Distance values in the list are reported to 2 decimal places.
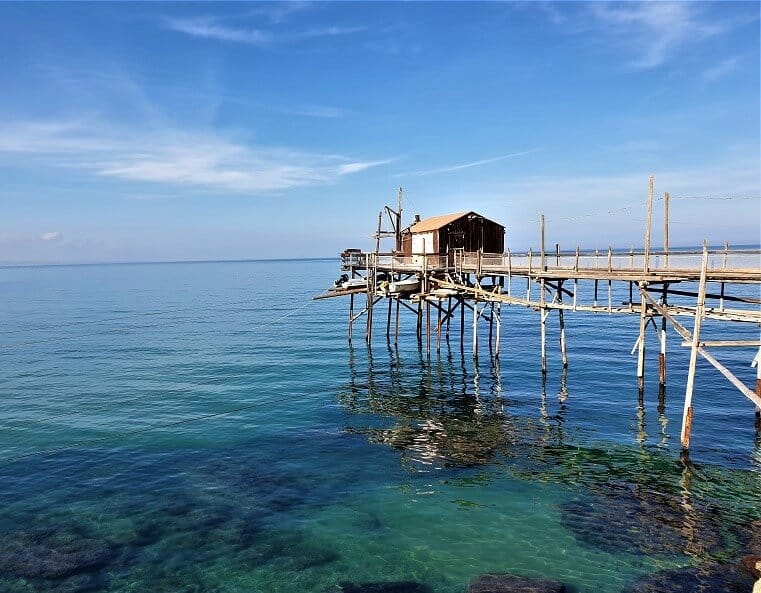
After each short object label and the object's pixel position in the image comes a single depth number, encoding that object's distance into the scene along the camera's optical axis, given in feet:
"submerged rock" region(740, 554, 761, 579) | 38.80
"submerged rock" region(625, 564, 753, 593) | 38.24
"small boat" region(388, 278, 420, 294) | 121.80
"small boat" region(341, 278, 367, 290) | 132.46
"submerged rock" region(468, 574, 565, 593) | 38.36
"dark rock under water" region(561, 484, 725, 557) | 44.24
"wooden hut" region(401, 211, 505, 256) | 125.69
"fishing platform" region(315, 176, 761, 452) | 66.08
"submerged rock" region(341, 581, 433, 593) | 39.81
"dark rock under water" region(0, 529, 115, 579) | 42.45
